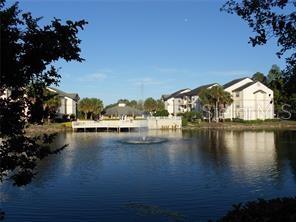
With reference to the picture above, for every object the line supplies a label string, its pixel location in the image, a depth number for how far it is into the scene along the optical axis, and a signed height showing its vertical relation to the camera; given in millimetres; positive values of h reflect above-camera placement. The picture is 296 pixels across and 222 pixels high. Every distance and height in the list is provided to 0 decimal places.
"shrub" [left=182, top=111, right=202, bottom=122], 65023 +1129
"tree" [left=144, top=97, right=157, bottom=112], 86546 +5185
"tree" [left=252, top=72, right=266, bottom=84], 88078 +14931
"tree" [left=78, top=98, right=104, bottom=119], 66039 +4076
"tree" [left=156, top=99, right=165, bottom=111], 86437 +5178
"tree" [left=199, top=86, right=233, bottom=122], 62014 +4985
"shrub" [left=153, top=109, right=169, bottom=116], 69532 +2055
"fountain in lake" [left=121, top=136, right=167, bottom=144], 36654 -2814
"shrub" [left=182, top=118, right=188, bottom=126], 59849 -316
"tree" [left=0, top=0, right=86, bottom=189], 4308 +947
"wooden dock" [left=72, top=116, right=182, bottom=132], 54433 -648
